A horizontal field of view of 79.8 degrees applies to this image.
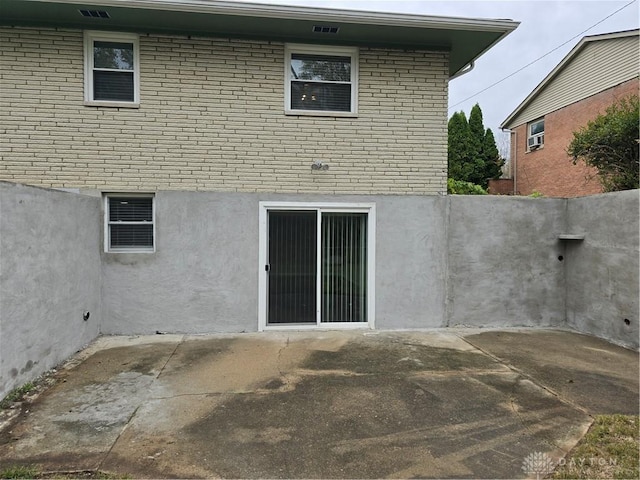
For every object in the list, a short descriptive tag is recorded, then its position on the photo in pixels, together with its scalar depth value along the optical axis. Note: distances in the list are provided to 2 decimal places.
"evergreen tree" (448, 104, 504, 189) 18.05
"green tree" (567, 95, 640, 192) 7.61
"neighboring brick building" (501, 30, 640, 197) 12.61
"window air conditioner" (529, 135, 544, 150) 16.48
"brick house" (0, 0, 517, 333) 6.12
